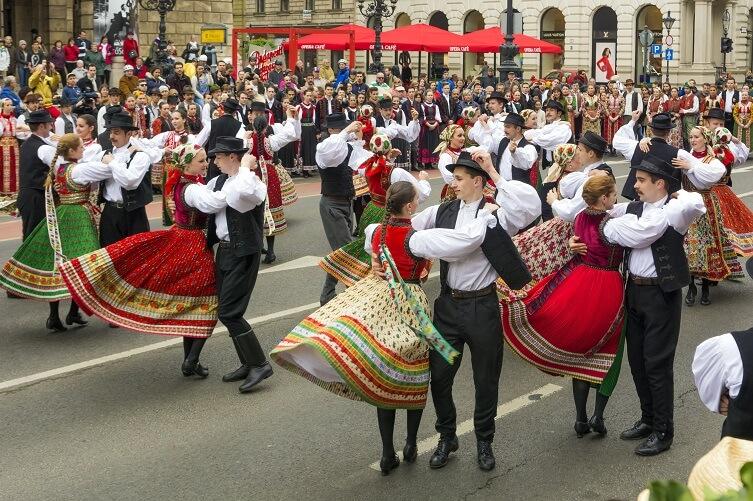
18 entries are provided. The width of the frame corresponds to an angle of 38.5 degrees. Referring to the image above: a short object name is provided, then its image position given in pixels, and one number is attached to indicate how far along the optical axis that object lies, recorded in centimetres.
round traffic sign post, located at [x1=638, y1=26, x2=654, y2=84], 3997
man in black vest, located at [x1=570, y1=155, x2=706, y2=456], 608
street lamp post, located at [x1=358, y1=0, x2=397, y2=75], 3203
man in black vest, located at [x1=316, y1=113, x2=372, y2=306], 1066
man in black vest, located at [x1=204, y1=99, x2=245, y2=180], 1337
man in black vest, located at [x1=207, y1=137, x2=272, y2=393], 722
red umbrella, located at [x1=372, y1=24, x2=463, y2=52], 3441
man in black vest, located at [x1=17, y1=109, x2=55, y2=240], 988
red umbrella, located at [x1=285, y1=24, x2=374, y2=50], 3306
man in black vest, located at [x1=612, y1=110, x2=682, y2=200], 920
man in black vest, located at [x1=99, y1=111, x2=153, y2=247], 895
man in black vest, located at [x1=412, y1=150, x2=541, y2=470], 586
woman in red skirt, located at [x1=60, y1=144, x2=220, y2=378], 769
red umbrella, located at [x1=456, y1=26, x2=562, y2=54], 3584
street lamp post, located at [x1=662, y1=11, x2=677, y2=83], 4778
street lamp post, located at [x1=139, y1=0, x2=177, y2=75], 2616
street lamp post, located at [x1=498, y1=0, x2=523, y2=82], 2902
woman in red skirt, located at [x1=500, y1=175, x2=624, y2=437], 634
